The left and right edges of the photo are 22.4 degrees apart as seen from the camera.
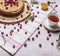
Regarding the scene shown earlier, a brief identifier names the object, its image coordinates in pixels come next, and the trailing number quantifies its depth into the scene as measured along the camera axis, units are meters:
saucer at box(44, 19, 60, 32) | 1.07
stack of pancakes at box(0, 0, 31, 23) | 1.11
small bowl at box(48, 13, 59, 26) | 1.06
